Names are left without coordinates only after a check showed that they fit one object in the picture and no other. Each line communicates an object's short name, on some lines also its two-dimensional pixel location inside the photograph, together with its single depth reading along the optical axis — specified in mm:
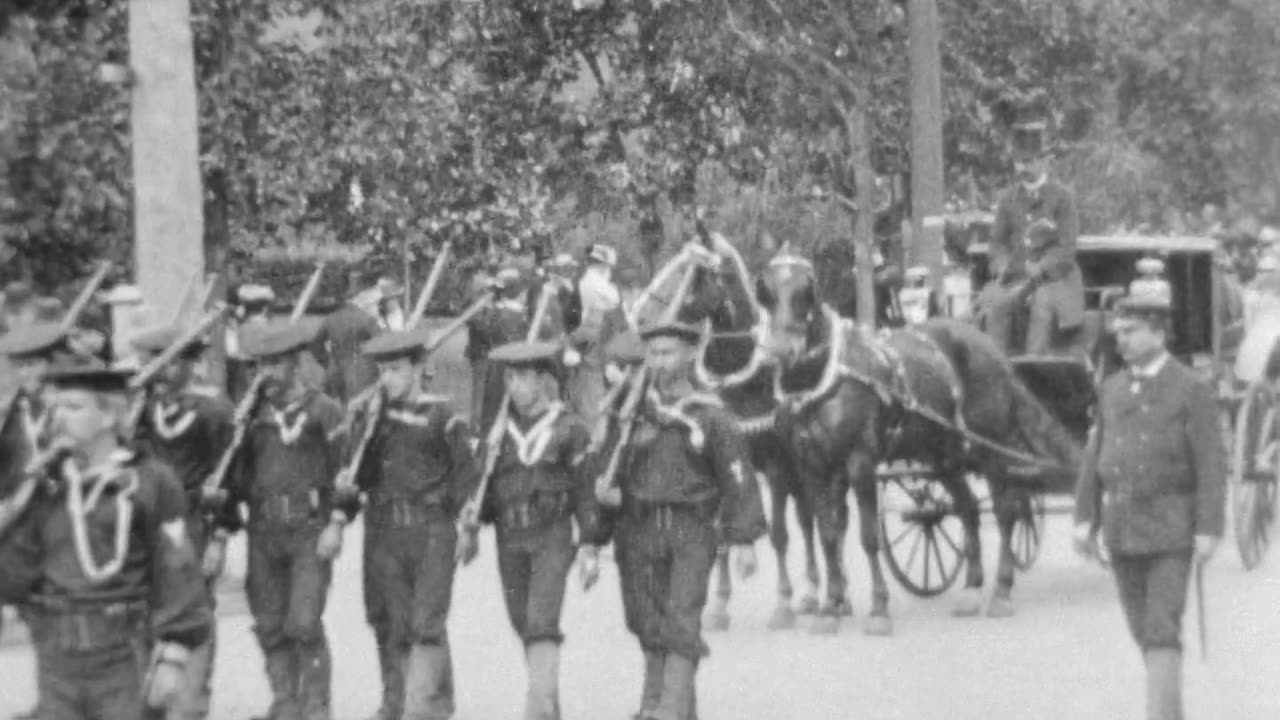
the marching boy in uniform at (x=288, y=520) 13953
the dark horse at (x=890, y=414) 17594
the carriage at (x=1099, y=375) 19359
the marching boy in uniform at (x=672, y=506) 13789
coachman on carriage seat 19375
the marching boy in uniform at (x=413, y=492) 14031
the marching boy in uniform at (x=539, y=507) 13797
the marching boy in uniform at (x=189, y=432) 13906
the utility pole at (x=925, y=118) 30469
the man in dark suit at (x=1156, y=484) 12781
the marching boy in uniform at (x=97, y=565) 10211
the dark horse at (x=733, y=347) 17406
